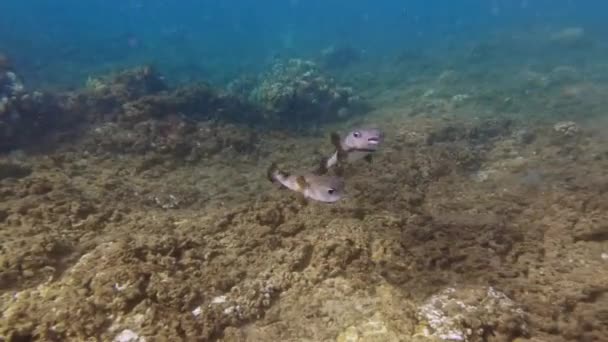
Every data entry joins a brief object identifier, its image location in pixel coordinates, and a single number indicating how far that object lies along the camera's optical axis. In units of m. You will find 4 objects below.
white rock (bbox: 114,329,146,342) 3.32
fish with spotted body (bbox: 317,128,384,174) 4.16
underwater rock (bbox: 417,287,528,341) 3.44
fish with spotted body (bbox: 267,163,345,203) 3.77
